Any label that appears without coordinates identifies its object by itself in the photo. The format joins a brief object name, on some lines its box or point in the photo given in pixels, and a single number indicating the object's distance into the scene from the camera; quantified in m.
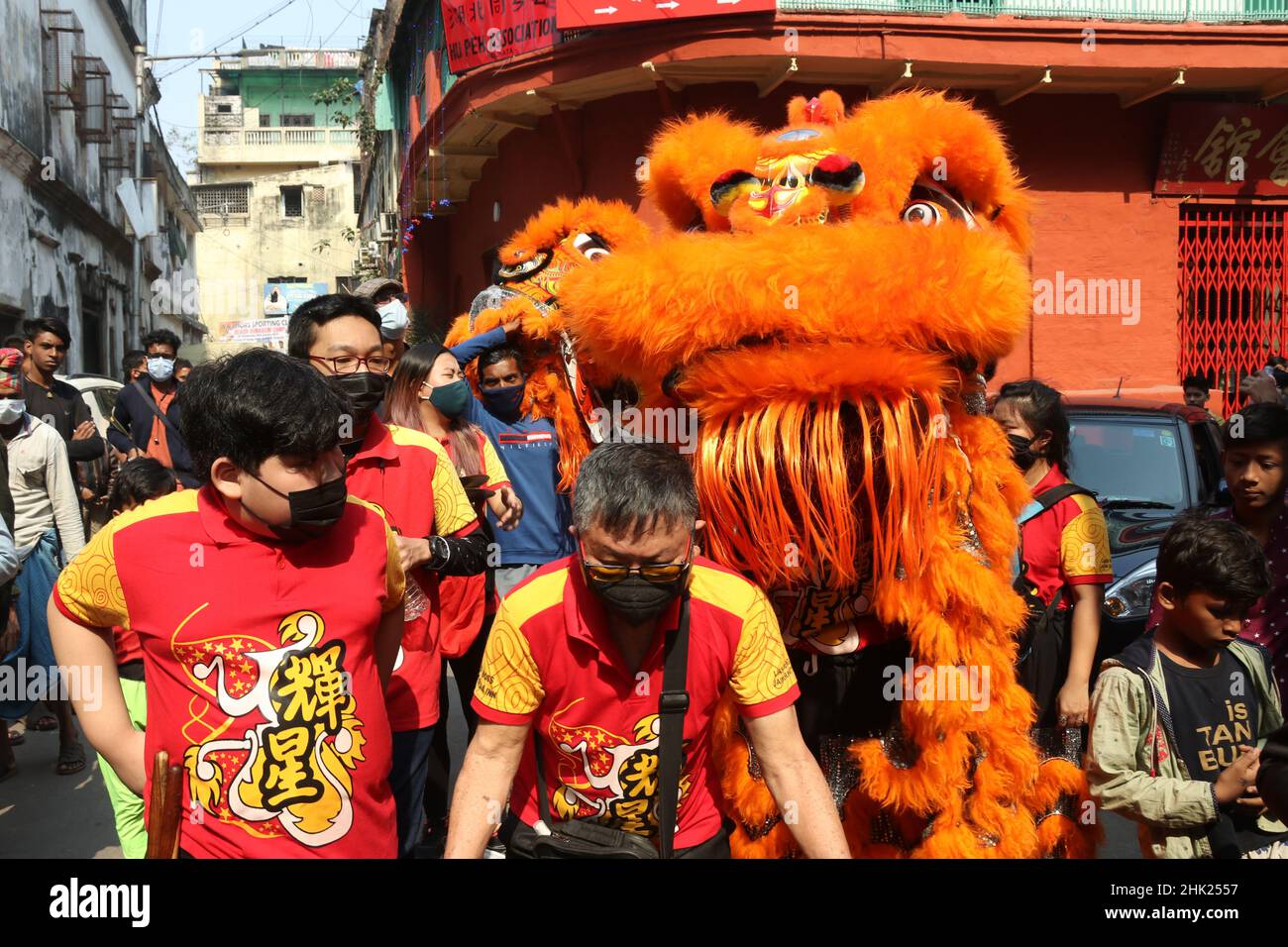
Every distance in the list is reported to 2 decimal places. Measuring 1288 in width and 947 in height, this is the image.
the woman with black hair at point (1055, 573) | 3.59
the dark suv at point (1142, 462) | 5.63
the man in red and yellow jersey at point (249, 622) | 2.14
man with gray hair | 2.18
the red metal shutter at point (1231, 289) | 11.28
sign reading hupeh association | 10.90
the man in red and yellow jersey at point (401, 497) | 2.98
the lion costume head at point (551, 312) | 4.34
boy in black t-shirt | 2.70
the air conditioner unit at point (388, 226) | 20.97
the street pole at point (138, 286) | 24.11
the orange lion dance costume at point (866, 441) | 2.37
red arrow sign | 9.80
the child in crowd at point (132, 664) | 3.22
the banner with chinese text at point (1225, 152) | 11.12
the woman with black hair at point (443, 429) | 3.92
